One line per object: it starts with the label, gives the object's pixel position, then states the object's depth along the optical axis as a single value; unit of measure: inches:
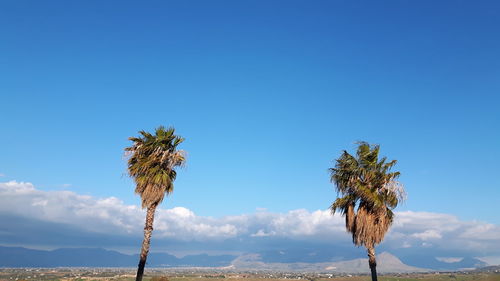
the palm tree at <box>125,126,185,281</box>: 1594.5
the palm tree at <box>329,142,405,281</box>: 1435.8
